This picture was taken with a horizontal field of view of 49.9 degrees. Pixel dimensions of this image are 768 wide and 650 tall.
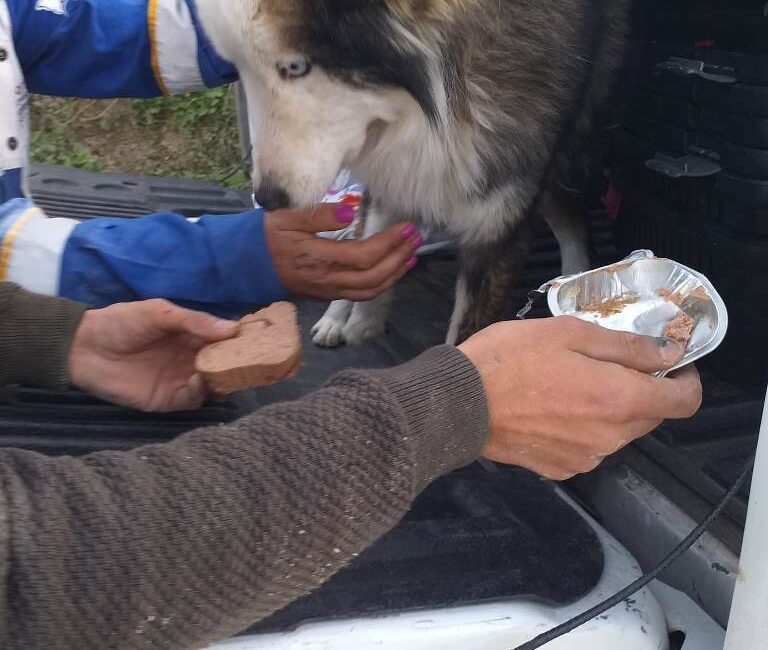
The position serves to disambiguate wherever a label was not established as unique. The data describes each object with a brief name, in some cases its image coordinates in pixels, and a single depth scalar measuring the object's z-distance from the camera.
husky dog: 1.39
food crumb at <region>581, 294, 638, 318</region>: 1.06
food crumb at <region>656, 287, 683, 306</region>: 1.05
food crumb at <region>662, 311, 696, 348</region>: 0.97
